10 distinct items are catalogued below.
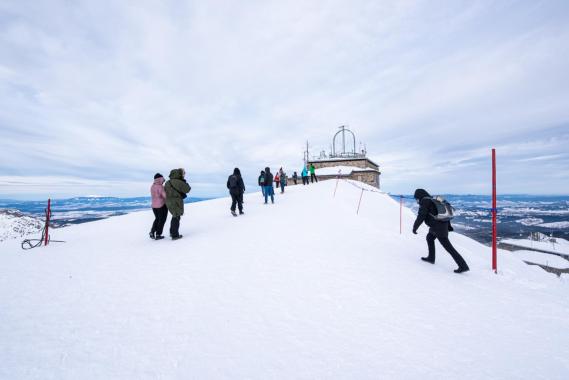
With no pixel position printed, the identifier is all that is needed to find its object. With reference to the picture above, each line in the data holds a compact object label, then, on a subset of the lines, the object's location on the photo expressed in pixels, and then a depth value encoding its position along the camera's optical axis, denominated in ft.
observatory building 108.58
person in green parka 23.35
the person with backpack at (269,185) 44.06
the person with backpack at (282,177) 66.32
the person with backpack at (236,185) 32.89
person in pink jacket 23.61
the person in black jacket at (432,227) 18.70
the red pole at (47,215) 23.76
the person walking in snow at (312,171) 89.38
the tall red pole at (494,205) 20.18
